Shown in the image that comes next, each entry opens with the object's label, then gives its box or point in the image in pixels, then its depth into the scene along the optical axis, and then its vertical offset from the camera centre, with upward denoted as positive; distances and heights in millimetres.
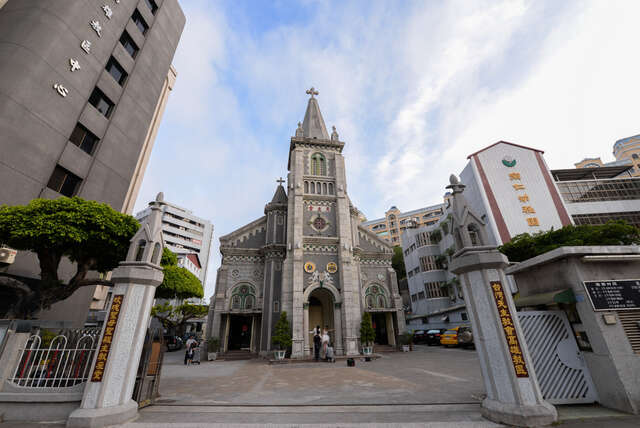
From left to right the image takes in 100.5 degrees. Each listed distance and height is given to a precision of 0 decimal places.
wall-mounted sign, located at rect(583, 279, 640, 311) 5668 +596
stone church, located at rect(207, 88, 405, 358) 21859 +4901
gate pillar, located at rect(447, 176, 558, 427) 5058 -112
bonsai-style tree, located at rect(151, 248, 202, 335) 17594 +3212
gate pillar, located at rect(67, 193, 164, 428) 5383 -198
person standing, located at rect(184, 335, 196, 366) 18766 -1049
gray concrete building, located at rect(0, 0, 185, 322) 13977 +13582
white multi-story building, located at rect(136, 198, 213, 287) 67500 +24439
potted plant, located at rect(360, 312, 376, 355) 20594 -395
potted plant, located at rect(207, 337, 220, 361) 20911 -1211
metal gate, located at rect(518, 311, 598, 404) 5711 -692
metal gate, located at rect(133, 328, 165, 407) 6606 -902
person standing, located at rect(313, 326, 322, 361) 17359 -870
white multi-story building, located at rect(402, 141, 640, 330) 26641 +12734
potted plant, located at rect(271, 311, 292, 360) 19547 -335
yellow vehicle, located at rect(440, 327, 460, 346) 23062 -892
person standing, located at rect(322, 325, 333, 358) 16922 -818
